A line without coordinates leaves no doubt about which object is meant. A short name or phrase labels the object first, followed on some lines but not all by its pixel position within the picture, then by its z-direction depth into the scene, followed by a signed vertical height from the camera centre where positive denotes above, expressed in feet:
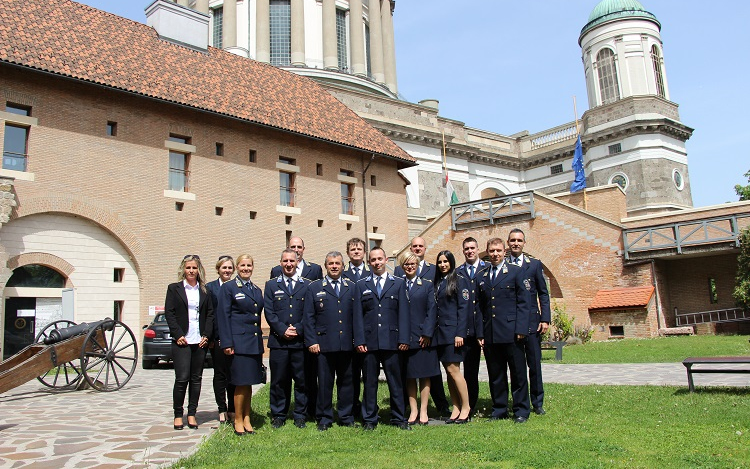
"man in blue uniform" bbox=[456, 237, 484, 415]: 25.49 +0.52
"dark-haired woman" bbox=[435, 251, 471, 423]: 24.47 +0.46
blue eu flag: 105.81 +28.33
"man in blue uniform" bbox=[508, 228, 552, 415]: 25.18 +0.87
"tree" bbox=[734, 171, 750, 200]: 135.30 +29.85
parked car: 53.01 +0.92
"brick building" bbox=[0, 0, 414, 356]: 58.80 +21.44
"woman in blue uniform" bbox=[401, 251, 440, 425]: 24.38 -0.21
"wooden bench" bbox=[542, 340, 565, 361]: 49.44 -0.96
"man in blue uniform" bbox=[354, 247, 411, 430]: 24.03 +0.46
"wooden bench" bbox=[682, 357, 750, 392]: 26.20 -1.55
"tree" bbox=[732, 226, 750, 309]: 67.15 +5.63
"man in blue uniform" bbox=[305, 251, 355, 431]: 24.56 +0.48
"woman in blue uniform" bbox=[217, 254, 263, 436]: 23.86 +0.59
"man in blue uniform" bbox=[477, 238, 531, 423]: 24.43 +0.35
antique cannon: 31.96 +0.26
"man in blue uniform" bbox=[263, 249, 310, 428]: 24.80 +0.09
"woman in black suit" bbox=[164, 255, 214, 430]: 24.89 +1.05
